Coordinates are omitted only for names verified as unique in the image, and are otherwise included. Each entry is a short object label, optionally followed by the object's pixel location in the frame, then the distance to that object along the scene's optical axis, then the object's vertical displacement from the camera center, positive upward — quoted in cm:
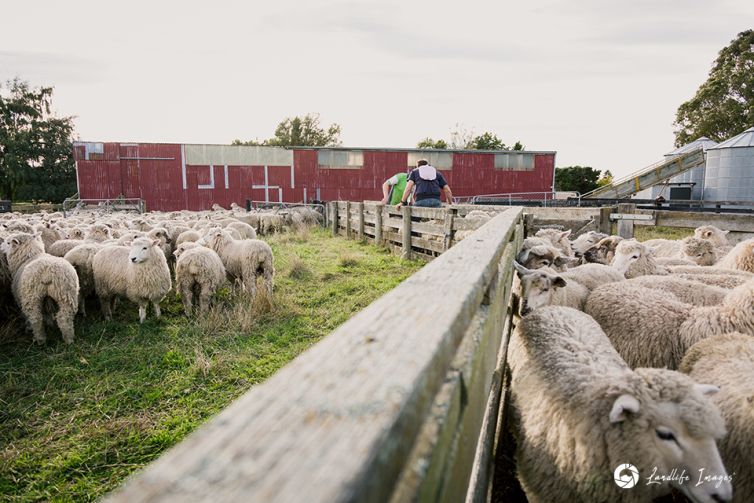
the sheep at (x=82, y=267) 625 -99
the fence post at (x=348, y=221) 1433 -69
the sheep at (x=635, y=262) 471 -66
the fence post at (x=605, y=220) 756 -33
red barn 2720 +193
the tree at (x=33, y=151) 4125 +465
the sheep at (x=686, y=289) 354 -73
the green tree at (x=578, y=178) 4453 +245
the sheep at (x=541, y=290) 343 -72
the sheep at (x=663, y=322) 283 -83
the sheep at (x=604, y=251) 577 -66
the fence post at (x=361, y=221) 1301 -63
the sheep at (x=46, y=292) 505 -112
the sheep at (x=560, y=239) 583 -53
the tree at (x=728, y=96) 3747 +961
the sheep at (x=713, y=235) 642 -49
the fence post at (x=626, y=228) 741 -45
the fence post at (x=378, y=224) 1144 -65
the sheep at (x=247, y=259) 700 -98
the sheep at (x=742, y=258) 449 -59
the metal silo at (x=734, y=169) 2536 +200
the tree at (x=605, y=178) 5227 +312
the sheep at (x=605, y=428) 179 -102
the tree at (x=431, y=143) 6094 +828
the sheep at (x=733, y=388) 193 -93
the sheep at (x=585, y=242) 619 -61
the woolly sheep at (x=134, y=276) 588 -106
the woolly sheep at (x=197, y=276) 612 -110
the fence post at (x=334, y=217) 1559 -62
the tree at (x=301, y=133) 6009 +942
